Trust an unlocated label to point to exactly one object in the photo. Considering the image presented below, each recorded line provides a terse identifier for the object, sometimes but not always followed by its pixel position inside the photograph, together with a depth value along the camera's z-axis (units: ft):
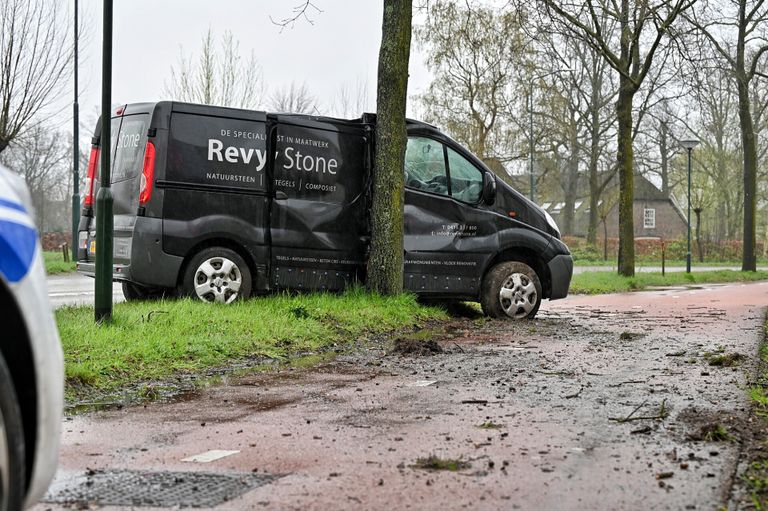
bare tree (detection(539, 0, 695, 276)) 72.49
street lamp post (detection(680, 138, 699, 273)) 103.30
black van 33.14
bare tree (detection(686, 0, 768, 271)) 97.25
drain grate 11.82
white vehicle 7.78
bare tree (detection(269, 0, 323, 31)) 43.50
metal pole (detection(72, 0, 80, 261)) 80.90
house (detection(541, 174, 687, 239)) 252.01
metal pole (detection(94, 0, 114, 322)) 27.07
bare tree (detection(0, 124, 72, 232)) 171.32
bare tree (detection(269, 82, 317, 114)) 139.44
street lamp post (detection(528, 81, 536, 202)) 122.92
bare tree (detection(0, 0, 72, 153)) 65.31
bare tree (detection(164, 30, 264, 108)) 102.94
